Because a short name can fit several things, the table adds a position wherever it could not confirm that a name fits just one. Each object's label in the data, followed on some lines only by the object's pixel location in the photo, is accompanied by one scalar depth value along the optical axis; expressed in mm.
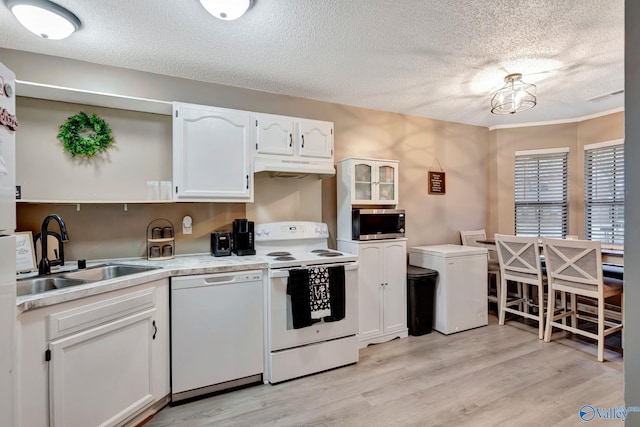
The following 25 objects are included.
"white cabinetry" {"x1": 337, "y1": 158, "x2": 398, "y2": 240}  3119
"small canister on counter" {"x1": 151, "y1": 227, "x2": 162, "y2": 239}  2578
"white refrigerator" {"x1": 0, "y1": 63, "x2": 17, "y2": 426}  1114
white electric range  2324
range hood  2668
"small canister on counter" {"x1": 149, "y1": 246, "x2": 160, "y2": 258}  2525
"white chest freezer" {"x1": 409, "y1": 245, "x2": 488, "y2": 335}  3223
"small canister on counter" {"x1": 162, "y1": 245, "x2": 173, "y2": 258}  2562
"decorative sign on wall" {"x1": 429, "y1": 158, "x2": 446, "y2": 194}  3968
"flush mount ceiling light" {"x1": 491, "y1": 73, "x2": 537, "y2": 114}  2777
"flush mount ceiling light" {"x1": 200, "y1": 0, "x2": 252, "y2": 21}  1657
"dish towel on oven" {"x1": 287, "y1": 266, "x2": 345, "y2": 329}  2334
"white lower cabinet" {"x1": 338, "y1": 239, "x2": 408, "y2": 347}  3004
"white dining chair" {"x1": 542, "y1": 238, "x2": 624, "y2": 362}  2625
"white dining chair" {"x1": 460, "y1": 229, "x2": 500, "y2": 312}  3871
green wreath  2311
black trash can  3217
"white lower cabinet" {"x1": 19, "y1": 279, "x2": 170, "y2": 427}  1426
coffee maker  2668
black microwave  3008
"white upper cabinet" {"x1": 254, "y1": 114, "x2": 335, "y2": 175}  2678
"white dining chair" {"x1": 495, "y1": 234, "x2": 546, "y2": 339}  3119
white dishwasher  2080
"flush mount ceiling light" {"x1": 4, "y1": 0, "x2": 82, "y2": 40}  1700
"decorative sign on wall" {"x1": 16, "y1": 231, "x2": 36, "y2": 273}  1971
